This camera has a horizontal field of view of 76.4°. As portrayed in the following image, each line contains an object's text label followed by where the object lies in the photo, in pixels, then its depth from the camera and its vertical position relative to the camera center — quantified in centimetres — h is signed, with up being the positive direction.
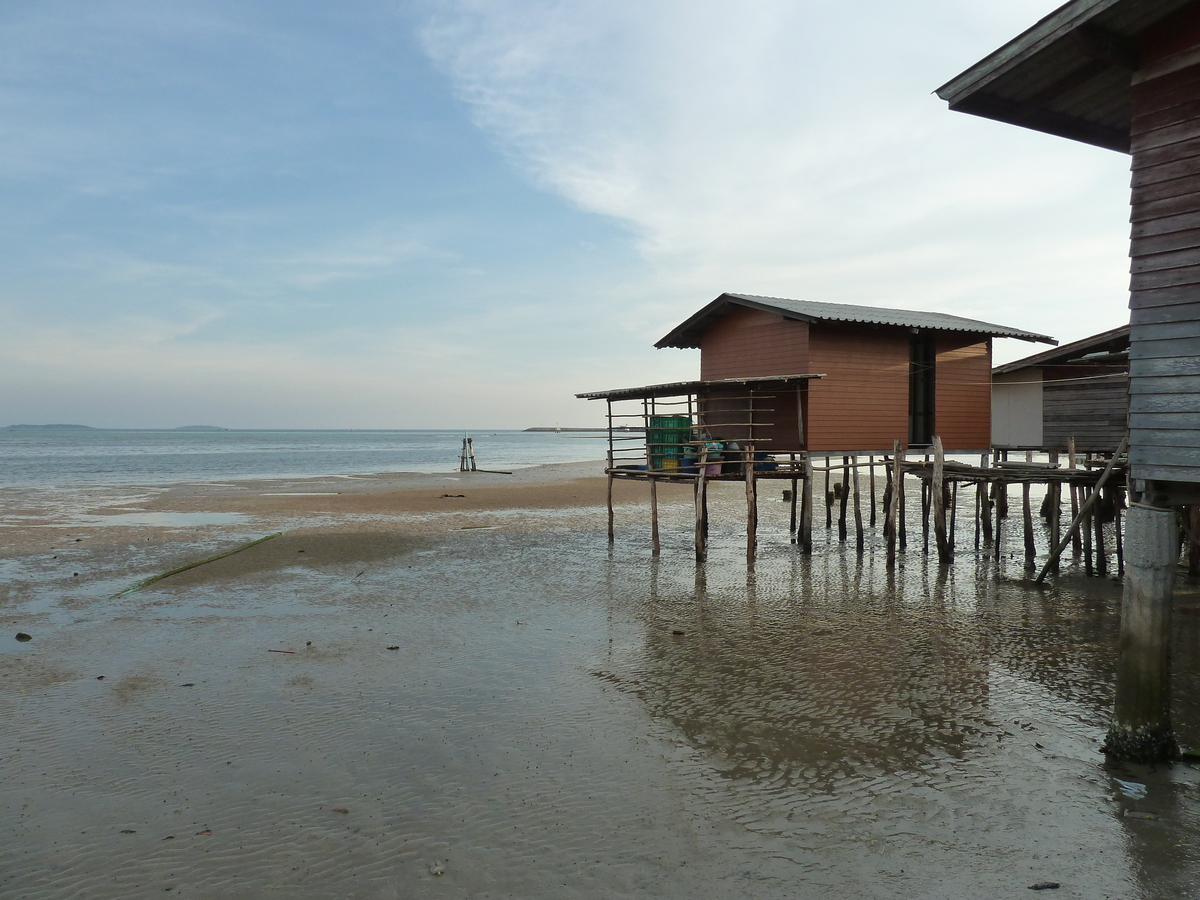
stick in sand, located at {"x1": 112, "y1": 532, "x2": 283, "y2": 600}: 1353 -255
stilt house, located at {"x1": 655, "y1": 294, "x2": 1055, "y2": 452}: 1759 +175
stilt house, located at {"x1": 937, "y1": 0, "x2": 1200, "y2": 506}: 601 +184
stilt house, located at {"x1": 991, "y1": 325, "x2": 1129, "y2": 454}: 1814 +95
